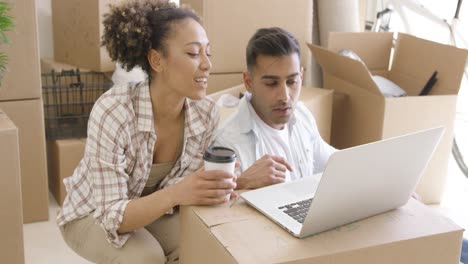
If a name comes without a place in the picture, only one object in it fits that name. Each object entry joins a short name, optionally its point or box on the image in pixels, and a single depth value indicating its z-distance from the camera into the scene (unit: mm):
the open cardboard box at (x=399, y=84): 2424
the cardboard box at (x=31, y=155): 2539
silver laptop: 1033
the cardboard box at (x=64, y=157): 2734
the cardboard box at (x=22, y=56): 2451
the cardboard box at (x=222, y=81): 2598
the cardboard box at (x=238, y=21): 2504
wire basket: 2861
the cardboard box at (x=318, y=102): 2359
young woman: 1423
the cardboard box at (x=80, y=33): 2838
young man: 1678
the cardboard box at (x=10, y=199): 2070
